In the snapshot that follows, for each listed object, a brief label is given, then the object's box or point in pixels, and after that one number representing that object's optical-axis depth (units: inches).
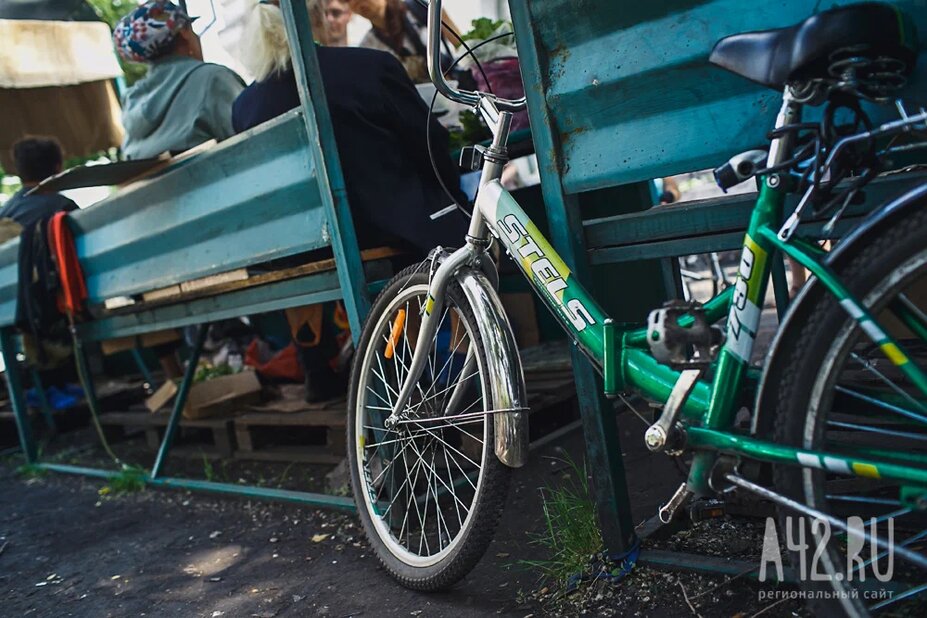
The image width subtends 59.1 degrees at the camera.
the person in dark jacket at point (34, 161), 234.6
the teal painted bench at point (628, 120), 76.0
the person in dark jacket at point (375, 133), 121.0
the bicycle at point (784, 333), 58.0
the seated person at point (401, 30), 186.9
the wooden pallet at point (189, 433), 187.0
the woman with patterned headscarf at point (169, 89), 164.1
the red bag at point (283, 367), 201.6
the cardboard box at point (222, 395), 188.4
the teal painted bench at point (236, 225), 117.1
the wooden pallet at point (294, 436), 160.9
